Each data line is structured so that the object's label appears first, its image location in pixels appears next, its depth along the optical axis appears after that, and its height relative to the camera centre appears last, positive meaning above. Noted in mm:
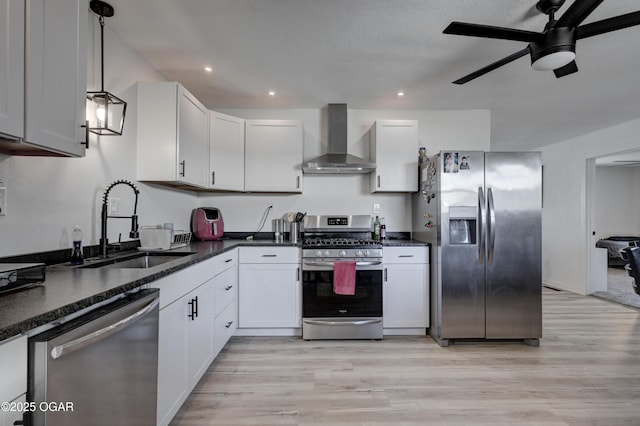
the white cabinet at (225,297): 2318 -691
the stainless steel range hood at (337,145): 3301 +799
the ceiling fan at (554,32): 1639 +1061
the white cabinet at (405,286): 2980 -686
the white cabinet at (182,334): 1487 -678
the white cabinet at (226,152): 3100 +662
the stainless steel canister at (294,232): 3285 -181
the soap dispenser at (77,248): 1690 -189
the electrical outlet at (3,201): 1399 +59
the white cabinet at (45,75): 1061 +541
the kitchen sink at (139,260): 1789 -305
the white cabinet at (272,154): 3318 +667
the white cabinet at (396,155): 3287 +657
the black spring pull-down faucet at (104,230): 1922 -99
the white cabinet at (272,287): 2949 -697
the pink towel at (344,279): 2850 -594
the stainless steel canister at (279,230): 3433 -169
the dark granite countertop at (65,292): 790 -270
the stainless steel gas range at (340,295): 2895 -756
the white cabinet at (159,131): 2430 +668
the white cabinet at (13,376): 711 -393
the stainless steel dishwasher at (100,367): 805 -494
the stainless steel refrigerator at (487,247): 2789 -281
